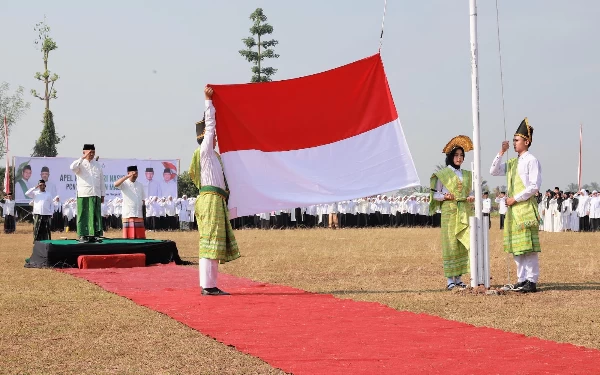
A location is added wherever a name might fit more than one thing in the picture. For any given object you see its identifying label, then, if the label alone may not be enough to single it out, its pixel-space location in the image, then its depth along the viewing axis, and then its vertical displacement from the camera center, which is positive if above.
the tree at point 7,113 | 55.84 +7.60
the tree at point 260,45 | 49.16 +10.40
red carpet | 5.51 -0.81
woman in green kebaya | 10.28 +0.28
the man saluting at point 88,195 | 14.79 +0.62
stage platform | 13.90 -0.30
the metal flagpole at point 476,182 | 9.72 +0.53
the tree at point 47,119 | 46.75 +6.06
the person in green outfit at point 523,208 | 9.88 +0.25
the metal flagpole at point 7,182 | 33.75 +1.98
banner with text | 34.78 +2.33
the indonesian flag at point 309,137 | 10.09 +1.08
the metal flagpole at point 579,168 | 40.72 +2.83
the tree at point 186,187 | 49.78 +2.52
